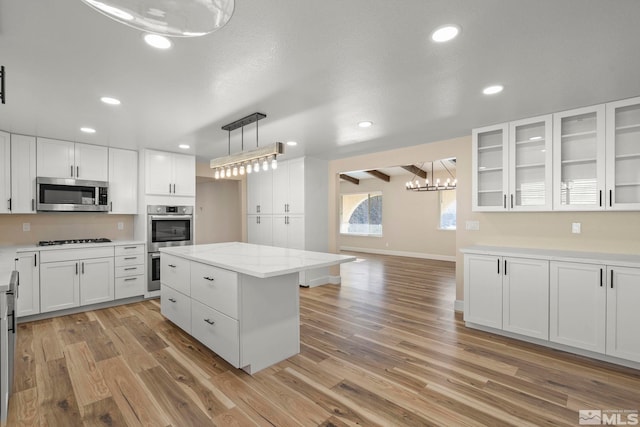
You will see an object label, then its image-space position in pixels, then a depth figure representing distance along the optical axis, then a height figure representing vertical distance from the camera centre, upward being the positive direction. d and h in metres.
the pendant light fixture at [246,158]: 2.83 +0.56
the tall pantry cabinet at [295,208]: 5.34 +0.08
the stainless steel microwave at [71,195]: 3.92 +0.23
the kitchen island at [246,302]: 2.41 -0.79
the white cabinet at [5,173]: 3.65 +0.47
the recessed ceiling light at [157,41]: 1.72 +1.00
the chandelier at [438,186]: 7.42 +0.67
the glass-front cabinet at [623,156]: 2.77 +0.53
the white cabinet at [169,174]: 4.68 +0.62
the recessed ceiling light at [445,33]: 1.66 +1.02
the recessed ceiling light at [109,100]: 2.64 +1.00
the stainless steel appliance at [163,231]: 4.66 -0.30
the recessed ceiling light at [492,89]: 2.46 +1.02
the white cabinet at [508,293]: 2.95 -0.85
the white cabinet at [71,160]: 3.97 +0.72
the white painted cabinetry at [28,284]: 3.61 -0.87
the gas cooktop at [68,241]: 4.05 -0.42
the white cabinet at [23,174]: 3.75 +0.48
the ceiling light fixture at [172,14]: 0.80 +0.55
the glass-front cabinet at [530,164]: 3.16 +0.53
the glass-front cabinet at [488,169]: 3.56 +0.53
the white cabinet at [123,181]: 4.54 +0.47
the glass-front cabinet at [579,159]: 2.88 +0.53
